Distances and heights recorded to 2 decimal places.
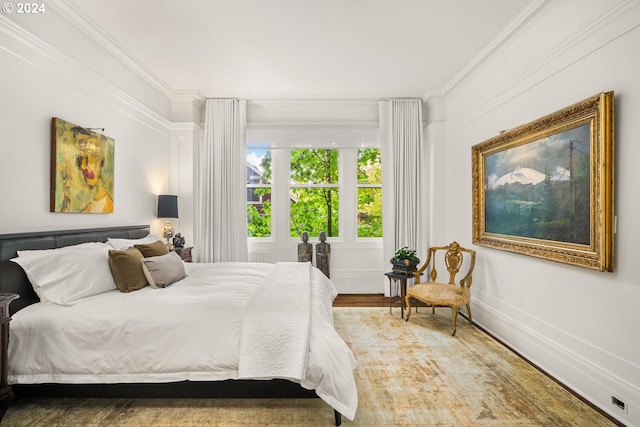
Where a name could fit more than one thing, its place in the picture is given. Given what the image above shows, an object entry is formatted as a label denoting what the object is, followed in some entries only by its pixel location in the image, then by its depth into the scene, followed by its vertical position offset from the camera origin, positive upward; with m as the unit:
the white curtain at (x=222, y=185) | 4.86 +0.42
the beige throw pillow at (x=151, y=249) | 3.01 -0.33
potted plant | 3.96 -0.58
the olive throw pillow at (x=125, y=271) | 2.57 -0.45
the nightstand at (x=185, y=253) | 4.15 -0.50
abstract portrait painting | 2.67 +0.40
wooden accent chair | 3.42 -0.81
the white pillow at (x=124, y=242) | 3.03 -0.28
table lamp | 4.23 +0.07
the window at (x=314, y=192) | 5.42 +0.35
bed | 1.94 -0.81
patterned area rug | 2.00 -1.24
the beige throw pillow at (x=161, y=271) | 2.68 -0.47
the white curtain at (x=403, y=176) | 4.91 +0.55
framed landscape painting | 2.07 +0.21
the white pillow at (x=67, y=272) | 2.21 -0.41
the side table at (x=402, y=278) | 3.93 -0.76
